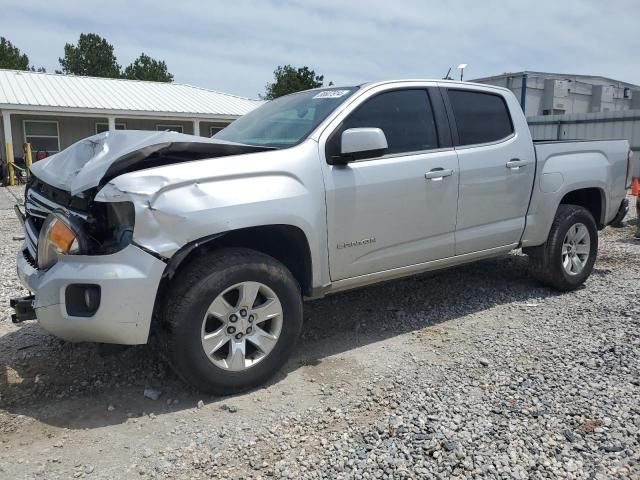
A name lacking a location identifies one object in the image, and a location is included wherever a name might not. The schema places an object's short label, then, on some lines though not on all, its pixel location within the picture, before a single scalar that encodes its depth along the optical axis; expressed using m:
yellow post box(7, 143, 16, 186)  18.58
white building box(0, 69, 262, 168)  19.55
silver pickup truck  2.90
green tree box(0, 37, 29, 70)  48.94
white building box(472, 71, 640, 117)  22.16
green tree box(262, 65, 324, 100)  42.00
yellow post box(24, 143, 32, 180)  18.50
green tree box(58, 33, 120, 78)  56.03
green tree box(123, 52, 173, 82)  59.28
